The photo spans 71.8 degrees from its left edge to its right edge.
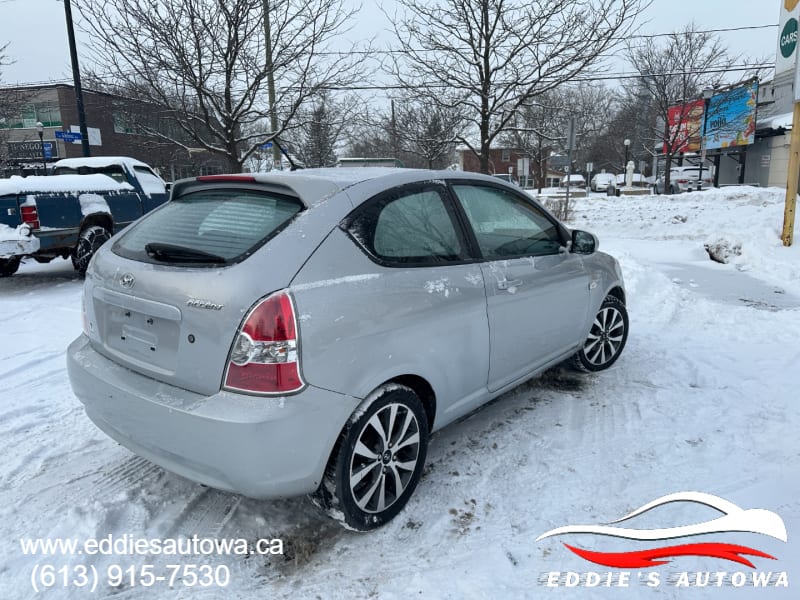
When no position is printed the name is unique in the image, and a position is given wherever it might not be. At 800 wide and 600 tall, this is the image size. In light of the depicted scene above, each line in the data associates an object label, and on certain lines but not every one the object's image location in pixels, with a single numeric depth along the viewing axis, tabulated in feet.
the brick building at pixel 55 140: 76.95
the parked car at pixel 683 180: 111.88
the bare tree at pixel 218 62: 29.19
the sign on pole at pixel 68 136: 58.51
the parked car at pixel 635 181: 142.06
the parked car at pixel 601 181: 142.92
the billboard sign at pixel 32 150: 122.76
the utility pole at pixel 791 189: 31.19
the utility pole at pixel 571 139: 35.68
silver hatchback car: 7.36
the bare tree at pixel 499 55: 30.76
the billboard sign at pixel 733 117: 104.32
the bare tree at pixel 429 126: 37.35
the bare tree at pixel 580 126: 87.51
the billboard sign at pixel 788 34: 30.58
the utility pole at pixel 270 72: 31.28
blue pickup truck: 26.50
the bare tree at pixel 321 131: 38.52
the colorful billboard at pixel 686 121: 111.55
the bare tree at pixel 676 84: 97.25
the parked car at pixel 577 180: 178.29
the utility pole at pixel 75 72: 47.19
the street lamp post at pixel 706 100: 111.96
